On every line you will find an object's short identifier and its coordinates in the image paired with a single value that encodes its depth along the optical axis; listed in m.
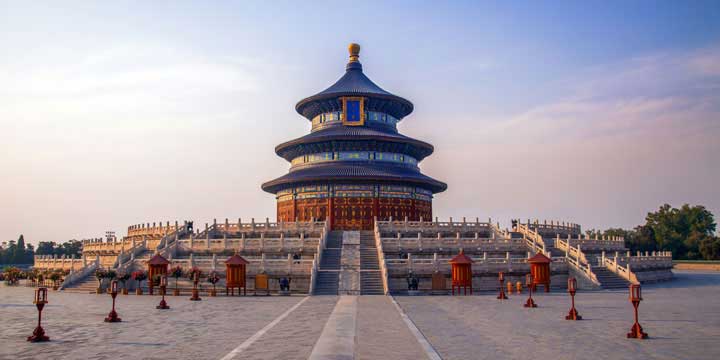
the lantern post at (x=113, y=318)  20.56
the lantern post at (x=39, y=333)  16.33
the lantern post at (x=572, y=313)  20.44
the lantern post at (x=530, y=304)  25.51
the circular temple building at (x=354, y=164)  56.47
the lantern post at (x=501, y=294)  29.81
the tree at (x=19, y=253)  101.25
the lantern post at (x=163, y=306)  25.55
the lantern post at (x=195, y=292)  30.64
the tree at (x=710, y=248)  80.75
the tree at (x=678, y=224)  94.38
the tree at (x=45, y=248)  105.12
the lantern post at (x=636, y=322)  16.22
